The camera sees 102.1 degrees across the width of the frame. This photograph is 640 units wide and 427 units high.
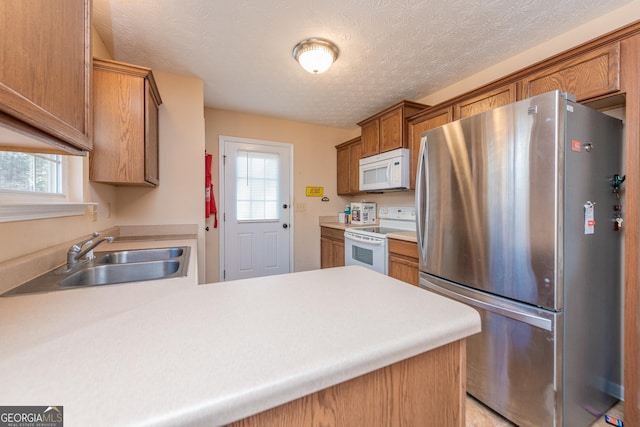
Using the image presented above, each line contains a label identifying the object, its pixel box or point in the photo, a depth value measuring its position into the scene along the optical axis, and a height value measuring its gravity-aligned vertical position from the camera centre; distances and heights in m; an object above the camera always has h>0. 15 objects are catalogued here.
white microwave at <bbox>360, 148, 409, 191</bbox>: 2.67 +0.46
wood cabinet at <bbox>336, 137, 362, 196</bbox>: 3.55 +0.68
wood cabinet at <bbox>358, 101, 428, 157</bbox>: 2.67 +0.94
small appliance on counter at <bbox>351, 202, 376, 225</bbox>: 3.57 +0.00
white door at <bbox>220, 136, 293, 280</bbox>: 3.30 +0.05
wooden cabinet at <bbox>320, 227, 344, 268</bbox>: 3.35 -0.48
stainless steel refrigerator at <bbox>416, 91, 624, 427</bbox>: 1.24 -0.22
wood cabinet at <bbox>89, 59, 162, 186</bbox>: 1.68 +0.60
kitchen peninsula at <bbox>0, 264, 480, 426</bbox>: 0.38 -0.26
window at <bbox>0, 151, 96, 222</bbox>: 1.04 +0.14
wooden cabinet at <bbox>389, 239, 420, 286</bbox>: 2.20 -0.43
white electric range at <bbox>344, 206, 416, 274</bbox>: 2.57 -0.28
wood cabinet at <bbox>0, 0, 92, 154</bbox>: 0.48 +0.32
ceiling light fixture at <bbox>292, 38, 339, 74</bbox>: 1.89 +1.19
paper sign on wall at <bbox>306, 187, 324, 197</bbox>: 3.81 +0.31
